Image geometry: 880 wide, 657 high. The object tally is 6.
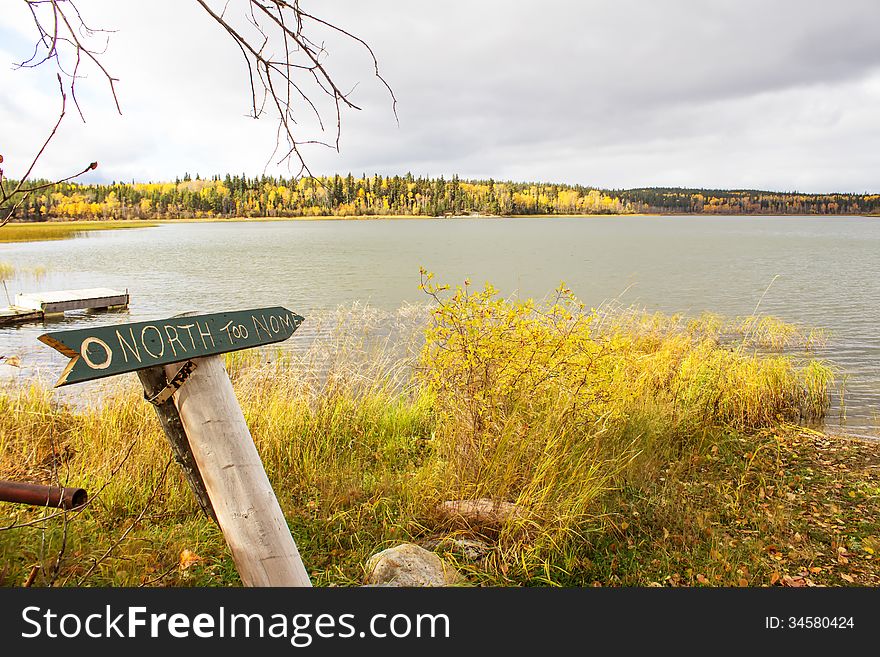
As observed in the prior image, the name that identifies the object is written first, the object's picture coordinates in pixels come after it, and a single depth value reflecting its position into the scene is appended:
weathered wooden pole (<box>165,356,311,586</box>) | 2.18
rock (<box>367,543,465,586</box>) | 3.39
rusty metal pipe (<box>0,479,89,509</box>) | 1.82
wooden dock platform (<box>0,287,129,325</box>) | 16.84
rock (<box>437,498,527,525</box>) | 4.22
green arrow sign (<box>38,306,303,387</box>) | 1.75
